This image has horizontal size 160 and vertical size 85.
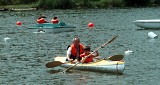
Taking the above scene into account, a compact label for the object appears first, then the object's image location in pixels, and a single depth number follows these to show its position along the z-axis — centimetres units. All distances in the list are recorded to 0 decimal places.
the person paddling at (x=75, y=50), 2630
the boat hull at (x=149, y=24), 4913
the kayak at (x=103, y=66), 2516
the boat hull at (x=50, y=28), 4824
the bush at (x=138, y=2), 10931
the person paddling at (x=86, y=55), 2611
